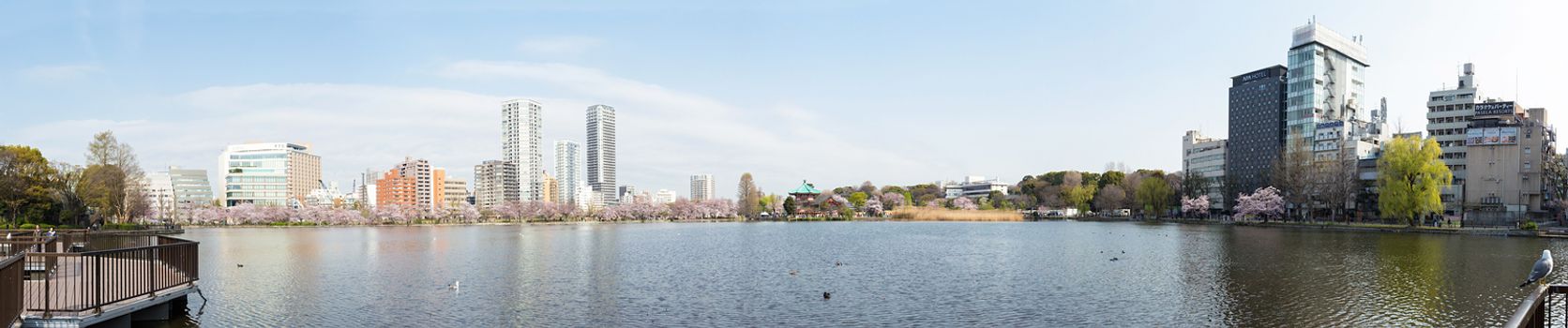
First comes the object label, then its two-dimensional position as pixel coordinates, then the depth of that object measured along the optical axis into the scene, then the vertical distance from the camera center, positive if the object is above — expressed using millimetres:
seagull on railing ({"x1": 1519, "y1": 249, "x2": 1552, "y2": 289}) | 15391 -1876
